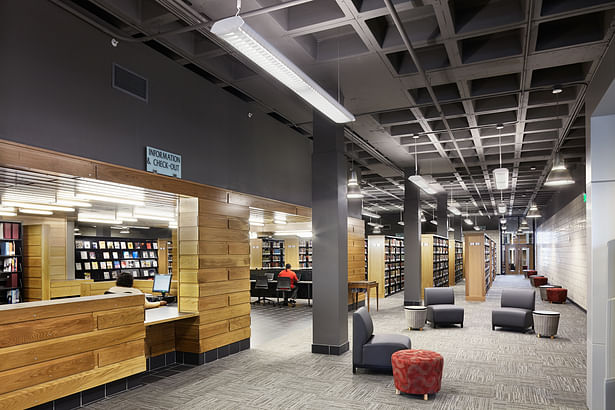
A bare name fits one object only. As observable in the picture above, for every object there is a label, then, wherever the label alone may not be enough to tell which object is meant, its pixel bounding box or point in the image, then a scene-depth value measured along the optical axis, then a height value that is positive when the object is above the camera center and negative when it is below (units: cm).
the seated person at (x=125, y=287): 646 -89
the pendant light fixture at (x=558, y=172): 798 +91
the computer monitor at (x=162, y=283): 802 -102
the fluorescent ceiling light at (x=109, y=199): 589 +38
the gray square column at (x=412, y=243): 1279 -54
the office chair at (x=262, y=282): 1334 -168
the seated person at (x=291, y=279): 1290 -154
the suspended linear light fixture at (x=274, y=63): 338 +145
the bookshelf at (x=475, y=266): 1437 -135
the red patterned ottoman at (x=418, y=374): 504 -167
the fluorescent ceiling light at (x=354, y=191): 974 +73
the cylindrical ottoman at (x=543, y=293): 1484 -228
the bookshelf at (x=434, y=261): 1642 -145
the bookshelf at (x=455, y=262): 2152 -190
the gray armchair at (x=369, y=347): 584 -159
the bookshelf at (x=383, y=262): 1570 -134
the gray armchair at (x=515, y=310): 889 -174
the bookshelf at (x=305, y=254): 1792 -116
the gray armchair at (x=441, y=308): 944 -176
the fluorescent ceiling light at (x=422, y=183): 1002 +95
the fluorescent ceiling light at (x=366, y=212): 2306 +67
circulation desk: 408 -121
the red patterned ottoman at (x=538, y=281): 1915 -244
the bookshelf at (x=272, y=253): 1823 -112
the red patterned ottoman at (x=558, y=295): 1426 -225
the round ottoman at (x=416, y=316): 912 -186
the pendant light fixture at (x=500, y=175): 949 +105
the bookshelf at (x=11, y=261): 894 -69
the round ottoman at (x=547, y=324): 838 -186
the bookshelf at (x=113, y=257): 1273 -94
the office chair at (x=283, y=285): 1266 -168
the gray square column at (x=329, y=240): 713 -24
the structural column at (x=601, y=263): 439 -40
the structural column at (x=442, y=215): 1853 +39
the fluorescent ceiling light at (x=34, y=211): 762 +27
